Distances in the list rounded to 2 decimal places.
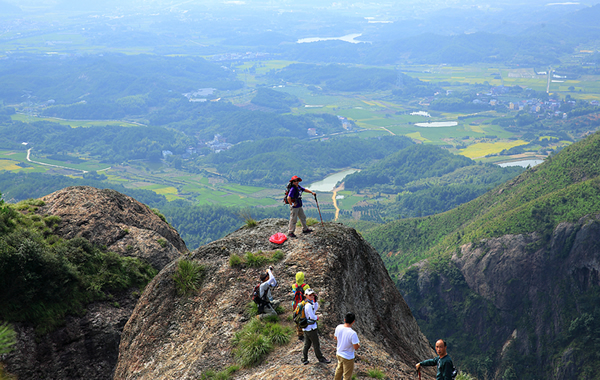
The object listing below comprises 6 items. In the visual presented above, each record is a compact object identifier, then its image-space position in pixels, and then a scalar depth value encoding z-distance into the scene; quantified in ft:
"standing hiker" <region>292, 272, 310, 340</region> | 55.21
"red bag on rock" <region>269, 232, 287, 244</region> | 80.48
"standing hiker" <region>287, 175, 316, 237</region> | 72.90
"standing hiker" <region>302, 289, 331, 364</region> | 50.03
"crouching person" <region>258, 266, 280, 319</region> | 62.59
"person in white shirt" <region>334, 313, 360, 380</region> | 46.14
